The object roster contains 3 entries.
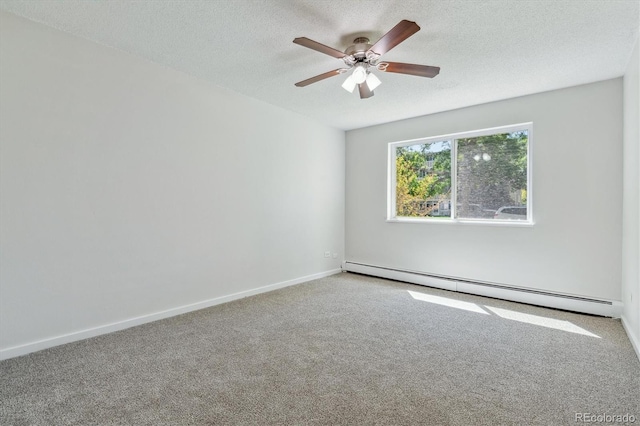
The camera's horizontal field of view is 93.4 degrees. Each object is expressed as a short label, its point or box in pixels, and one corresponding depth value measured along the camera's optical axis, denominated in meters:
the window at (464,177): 3.81
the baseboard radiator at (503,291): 3.18
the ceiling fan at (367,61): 2.04
